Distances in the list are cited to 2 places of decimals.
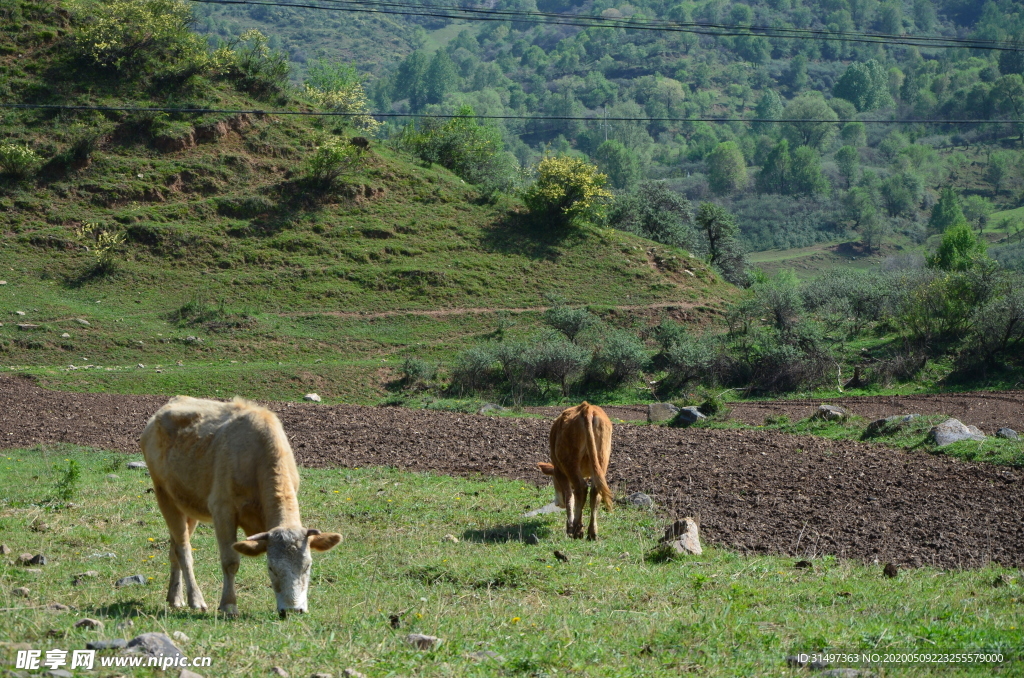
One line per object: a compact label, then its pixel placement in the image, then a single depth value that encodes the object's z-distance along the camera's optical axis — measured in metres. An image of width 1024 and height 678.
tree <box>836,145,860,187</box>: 165.12
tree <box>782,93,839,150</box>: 186.50
